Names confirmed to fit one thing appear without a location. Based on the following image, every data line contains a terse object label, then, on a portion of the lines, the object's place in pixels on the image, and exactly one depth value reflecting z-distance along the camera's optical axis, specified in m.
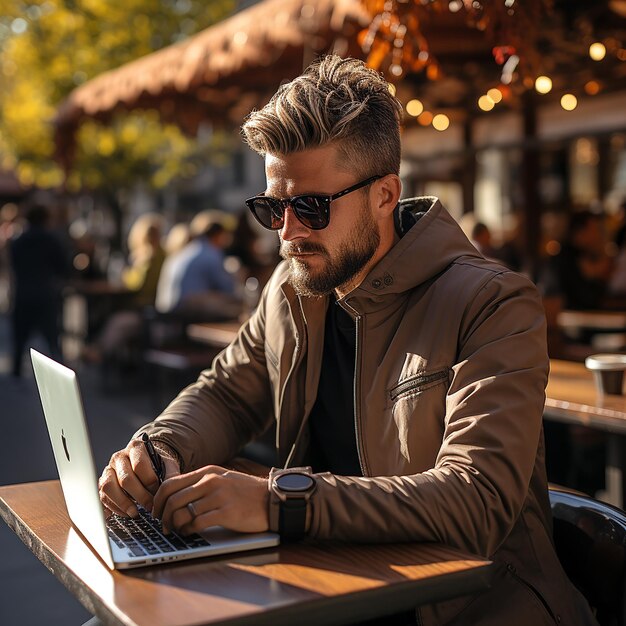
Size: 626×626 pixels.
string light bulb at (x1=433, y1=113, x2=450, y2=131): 10.70
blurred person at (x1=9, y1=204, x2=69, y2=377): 10.12
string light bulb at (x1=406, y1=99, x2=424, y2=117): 8.49
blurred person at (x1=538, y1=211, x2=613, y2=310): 8.27
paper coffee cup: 3.47
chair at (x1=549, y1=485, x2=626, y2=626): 2.14
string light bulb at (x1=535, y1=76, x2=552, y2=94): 5.79
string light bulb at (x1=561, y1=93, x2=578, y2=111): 9.45
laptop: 1.70
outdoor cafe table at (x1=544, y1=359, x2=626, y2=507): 3.27
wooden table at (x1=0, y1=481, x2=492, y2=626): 1.52
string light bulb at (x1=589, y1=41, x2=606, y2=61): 5.87
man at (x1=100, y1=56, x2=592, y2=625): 1.82
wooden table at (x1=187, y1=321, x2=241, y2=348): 6.50
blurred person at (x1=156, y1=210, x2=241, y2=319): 8.00
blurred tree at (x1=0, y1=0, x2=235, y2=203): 16.91
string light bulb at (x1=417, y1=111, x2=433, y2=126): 9.51
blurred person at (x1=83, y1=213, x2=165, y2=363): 9.82
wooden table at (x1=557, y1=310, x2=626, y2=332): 7.43
